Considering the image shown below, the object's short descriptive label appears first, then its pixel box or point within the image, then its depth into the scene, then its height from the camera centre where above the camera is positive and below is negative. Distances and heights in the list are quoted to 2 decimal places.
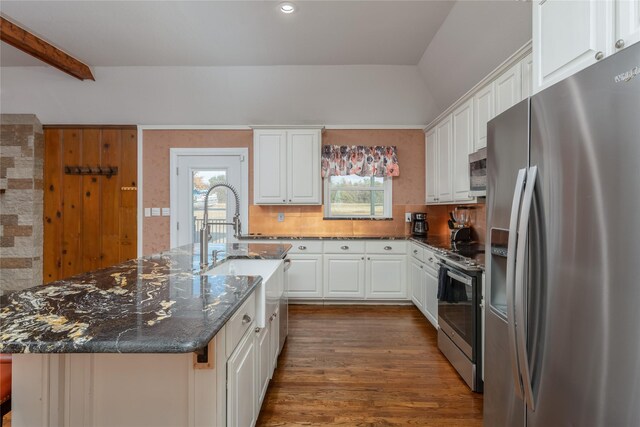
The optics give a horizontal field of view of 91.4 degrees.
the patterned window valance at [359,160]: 4.38 +0.78
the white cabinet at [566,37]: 1.04 +0.67
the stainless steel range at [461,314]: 2.09 -0.73
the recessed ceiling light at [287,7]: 2.69 +1.82
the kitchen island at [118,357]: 0.85 -0.46
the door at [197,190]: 4.50 +0.37
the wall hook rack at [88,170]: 4.41 +0.64
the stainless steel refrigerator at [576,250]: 0.79 -0.11
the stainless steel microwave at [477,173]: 2.51 +0.35
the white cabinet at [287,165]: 4.18 +0.68
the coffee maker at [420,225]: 4.23 -0.13
